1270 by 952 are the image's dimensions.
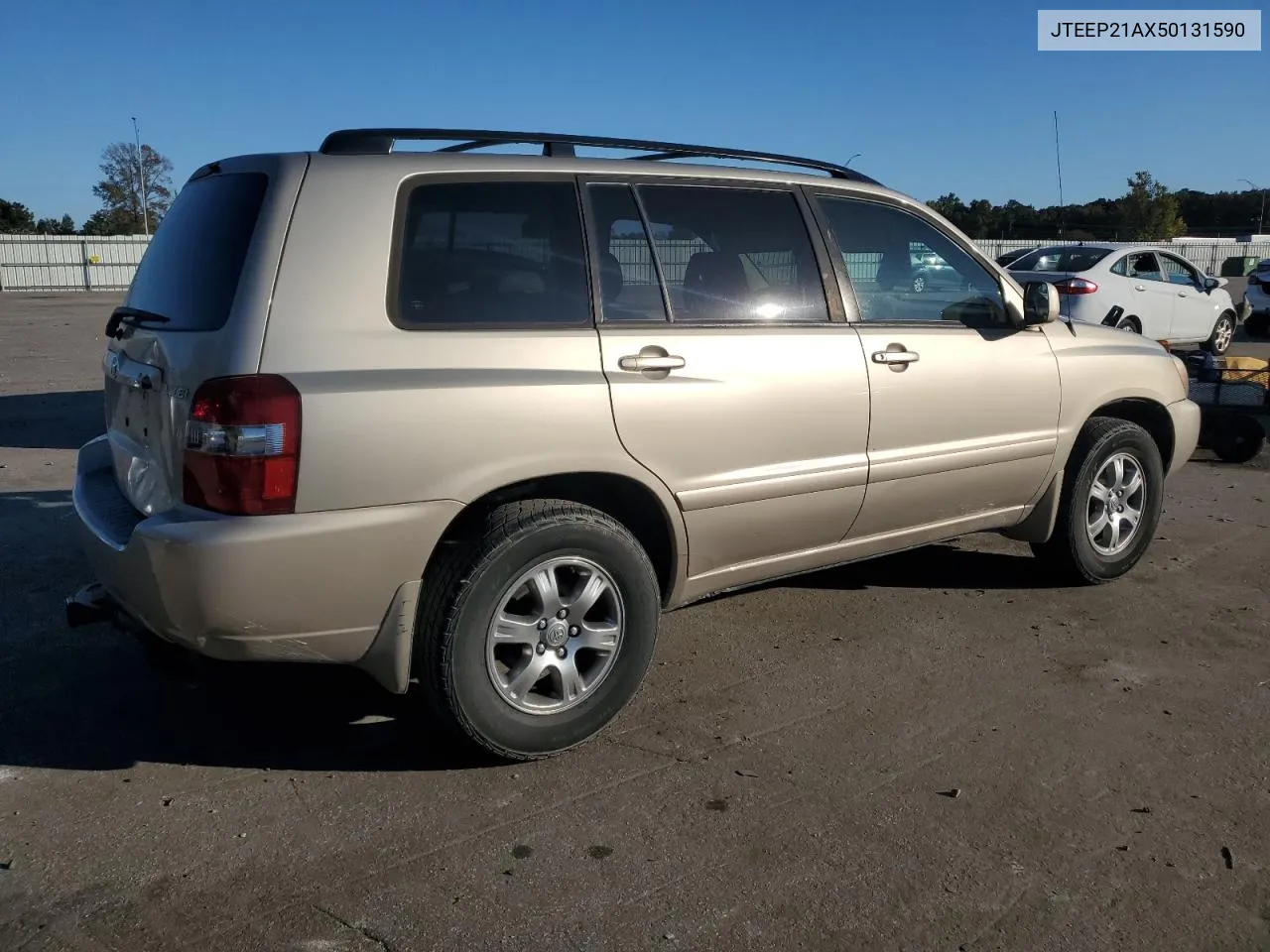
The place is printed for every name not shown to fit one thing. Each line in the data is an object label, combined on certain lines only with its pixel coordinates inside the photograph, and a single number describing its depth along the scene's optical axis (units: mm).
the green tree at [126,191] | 71812
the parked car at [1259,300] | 20141
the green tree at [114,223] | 71375
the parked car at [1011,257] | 17500
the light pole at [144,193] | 70812
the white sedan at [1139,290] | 14289
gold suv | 3086
